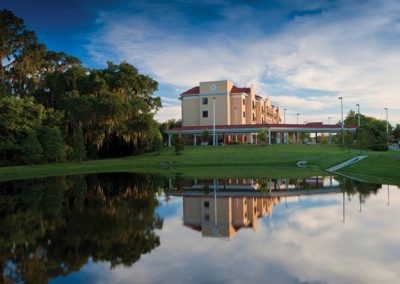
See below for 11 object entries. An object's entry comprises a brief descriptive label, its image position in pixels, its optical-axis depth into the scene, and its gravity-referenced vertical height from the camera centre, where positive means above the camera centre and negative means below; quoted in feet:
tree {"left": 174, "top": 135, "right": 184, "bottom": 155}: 180.24 -2.58
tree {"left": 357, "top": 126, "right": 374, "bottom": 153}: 145.07 -1.14
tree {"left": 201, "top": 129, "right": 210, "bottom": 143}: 211.61 +1.90
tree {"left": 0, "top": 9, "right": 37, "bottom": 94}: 157.58 +41.84
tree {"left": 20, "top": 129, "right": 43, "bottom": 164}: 133.28 -1.82
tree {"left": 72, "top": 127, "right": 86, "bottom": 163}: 154.30 -2.48
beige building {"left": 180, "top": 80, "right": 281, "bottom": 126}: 238.89 +20.65
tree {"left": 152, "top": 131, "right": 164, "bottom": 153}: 190.90 -1.61
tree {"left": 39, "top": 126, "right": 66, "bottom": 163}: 141.59 +0.11
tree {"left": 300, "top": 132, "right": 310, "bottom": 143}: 239.67 -0.39
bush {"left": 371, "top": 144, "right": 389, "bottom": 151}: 167.22 -5.20
